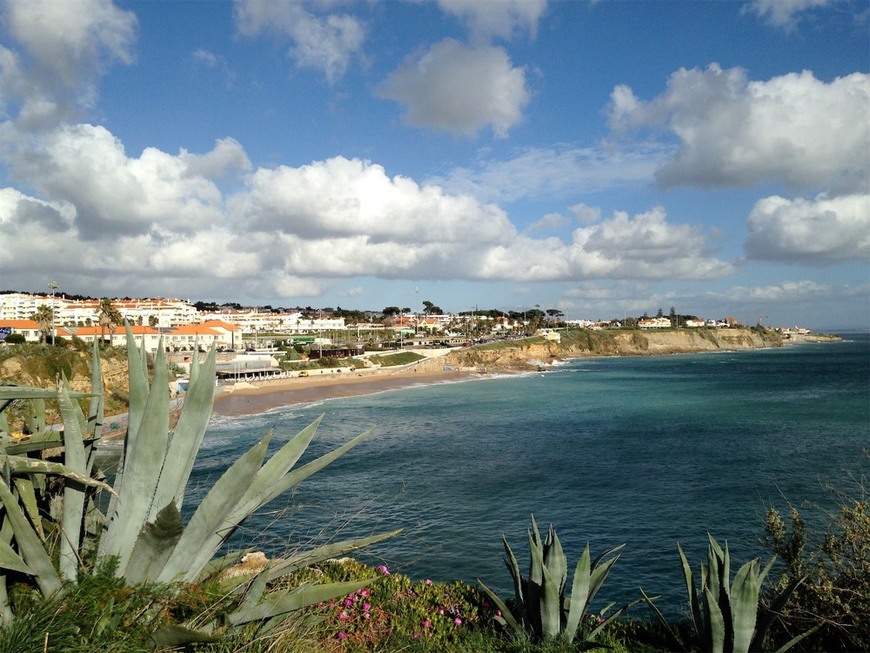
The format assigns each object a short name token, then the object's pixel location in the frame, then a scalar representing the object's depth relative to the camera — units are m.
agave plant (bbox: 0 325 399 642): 2.83
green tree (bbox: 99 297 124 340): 52.66
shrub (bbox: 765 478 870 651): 5.63
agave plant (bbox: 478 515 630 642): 5.34
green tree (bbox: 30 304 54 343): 52.44
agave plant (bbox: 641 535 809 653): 4.89
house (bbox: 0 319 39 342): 70.69
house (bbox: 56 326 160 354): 62.92
